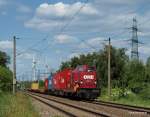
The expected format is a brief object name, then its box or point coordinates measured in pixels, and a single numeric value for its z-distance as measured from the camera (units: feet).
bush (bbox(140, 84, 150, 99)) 160.15
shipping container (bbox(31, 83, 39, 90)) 397.68
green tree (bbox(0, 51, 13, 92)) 246.68
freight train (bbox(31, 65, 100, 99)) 162.50
